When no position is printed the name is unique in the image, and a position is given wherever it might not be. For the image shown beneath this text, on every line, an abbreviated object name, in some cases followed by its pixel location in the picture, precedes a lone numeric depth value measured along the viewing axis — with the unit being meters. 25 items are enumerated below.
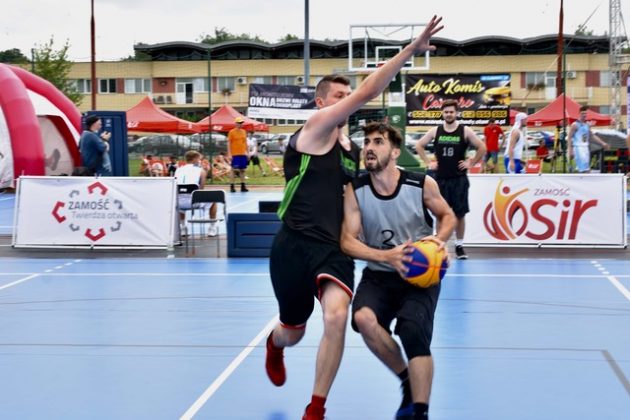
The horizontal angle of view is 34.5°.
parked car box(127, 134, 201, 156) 41.81
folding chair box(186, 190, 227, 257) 14.84
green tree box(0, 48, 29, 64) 61.28
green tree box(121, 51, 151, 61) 81.32
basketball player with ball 5.75
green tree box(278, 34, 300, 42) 104.42
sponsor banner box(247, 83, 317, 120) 26.34
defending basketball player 5.63
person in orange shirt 25.61
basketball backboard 23.16
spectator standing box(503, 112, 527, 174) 24.06
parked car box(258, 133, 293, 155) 57.53
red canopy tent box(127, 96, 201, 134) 36.84
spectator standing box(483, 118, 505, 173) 28.33
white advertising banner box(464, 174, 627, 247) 14.76
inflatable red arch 26.06
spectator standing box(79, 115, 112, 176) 17.14
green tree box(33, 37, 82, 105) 43.00
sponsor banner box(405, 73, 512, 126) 30.05
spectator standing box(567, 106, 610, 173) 22.36
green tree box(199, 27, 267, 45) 105.34
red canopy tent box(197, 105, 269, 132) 41.34
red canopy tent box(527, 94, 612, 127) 36.97
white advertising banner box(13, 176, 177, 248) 14.91
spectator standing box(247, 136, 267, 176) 35.59
